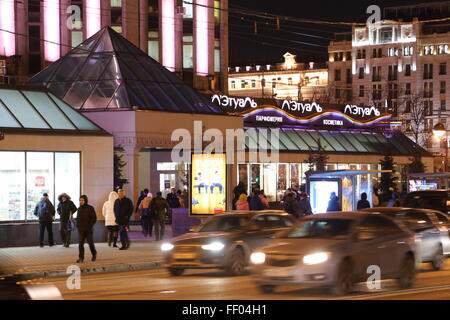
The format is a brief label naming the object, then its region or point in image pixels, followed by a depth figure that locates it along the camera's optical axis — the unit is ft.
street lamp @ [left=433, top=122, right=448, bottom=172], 191.01
